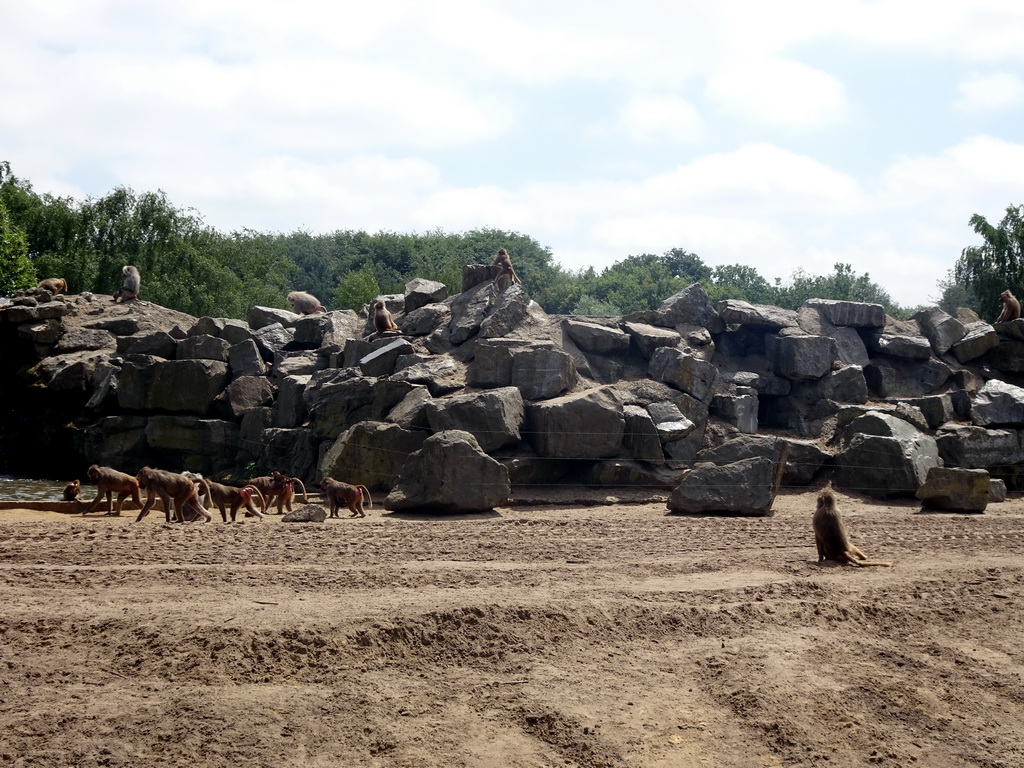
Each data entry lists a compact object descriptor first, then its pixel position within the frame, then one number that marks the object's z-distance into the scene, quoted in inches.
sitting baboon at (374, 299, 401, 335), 829.2
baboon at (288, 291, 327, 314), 1082.7
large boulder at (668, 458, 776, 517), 564.7
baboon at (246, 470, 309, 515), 580.2
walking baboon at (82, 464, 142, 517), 569.6
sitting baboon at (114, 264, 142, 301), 1043.9
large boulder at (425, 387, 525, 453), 639.1
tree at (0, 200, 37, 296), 1216.2
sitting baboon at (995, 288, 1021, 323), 940.6
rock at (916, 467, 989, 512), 579.2
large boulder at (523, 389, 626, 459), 655.1
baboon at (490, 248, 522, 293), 844.1
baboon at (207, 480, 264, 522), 550.3
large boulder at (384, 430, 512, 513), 558.3
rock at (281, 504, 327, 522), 510.6
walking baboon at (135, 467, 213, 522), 536.1
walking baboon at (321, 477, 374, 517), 555.2
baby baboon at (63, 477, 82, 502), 611.8
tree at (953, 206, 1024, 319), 1475.1
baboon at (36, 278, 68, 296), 1033.5
